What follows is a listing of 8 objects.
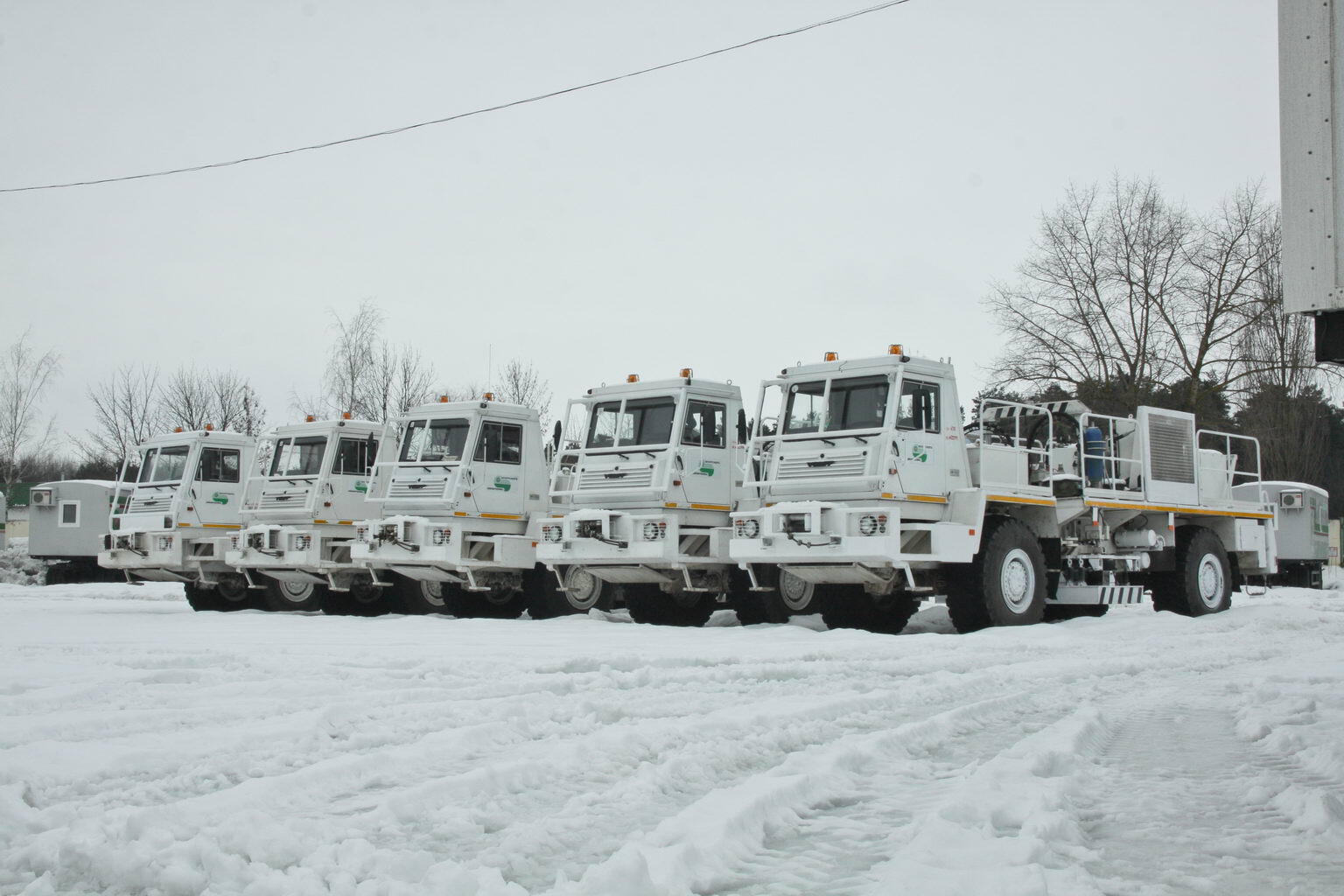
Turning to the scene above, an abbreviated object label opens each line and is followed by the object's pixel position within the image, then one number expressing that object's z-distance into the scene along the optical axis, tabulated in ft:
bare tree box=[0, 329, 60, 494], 150.61
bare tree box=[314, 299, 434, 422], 126.93
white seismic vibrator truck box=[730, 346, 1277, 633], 47.67
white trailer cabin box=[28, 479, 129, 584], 117.39
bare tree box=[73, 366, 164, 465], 153.28
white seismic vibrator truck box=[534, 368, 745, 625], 53.57
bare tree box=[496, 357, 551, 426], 136.46
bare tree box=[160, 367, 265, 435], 147.64
